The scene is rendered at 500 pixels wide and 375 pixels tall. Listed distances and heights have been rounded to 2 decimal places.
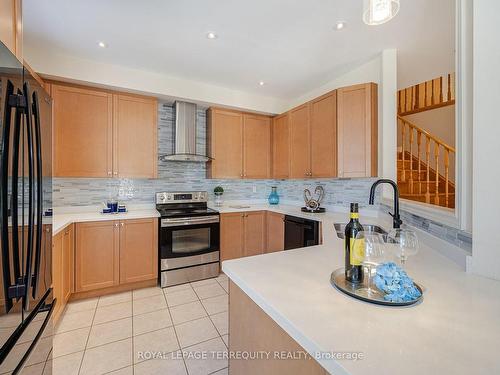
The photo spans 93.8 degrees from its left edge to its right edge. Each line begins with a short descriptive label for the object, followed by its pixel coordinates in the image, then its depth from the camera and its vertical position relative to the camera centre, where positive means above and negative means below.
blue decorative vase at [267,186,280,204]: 3.99 -0.20
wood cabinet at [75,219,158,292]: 2.45 -0.73
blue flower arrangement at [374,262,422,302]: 0.74 -0.33
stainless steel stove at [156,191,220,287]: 2.79 -0.69
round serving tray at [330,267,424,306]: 0.72 -0.36
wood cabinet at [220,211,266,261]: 3.22 -0.68
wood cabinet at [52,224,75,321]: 1.99 -0.74
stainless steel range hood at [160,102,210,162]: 3.18 +0.72
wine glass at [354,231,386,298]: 0.82 -0.23
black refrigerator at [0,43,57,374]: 0.83 -0.16
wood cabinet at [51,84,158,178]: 2.53 +0.62
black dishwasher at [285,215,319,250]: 2.61 -0.55
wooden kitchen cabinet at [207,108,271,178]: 3.42 +0.64
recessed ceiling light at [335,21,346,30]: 1.96 +1.36
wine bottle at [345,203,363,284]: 0.86 -0.24
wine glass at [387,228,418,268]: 0.96 -0.24
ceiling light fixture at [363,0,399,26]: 1.11 +0.85
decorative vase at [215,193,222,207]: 3.66 -0.20
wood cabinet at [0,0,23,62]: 1.07 +0.80
